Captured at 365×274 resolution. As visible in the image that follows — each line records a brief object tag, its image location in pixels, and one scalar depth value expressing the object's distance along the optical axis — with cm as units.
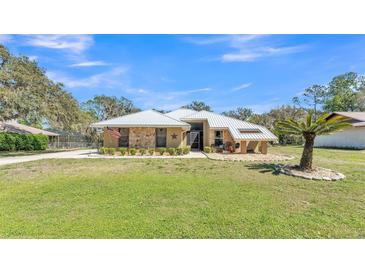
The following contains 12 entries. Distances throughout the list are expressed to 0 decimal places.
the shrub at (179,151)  1733
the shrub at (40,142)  2497
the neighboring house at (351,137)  2495
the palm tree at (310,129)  963
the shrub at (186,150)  1759
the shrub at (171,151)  1727
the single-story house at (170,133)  1822
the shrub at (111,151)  1717
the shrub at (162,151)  1747
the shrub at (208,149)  1926
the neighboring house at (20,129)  2673
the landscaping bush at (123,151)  1716
